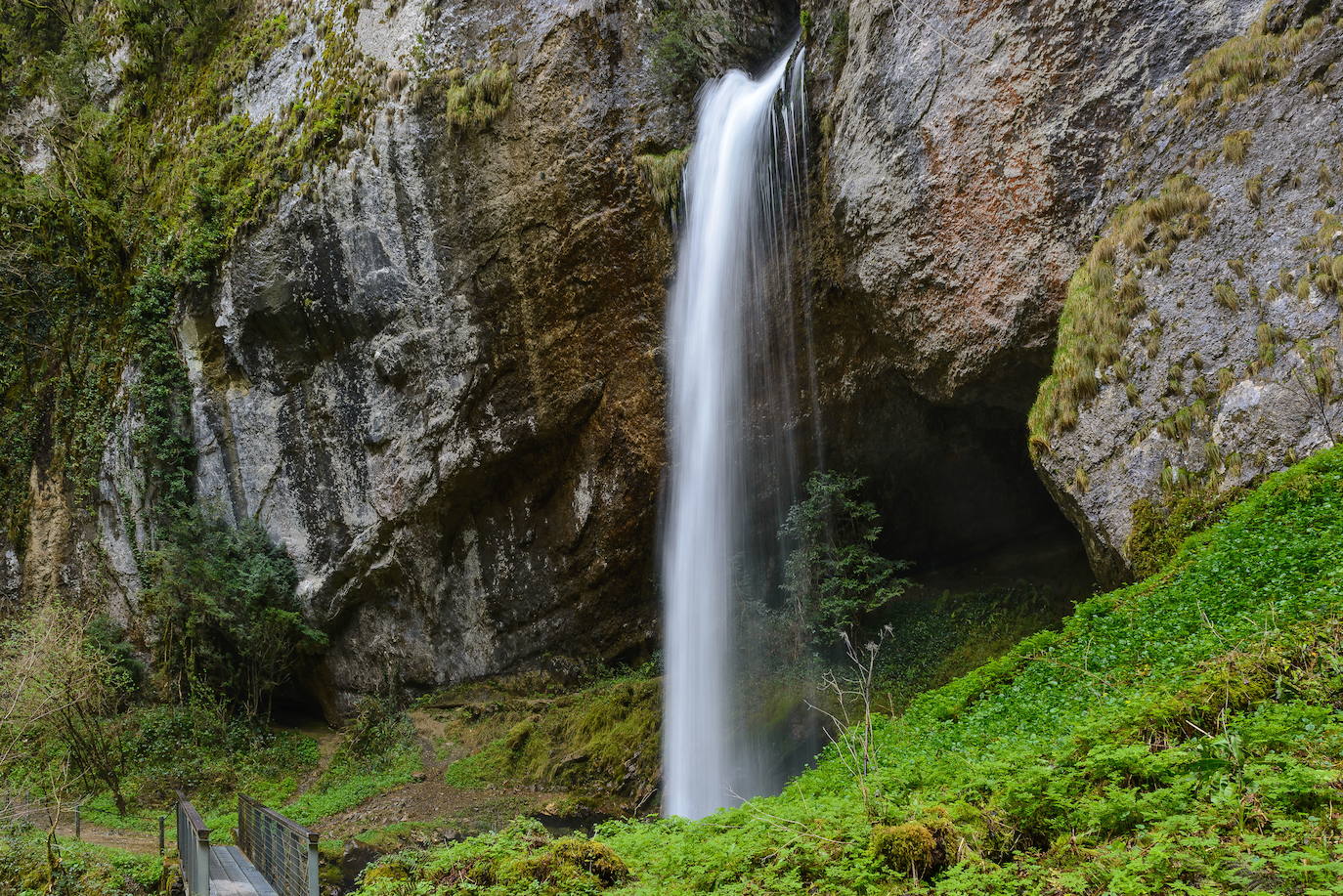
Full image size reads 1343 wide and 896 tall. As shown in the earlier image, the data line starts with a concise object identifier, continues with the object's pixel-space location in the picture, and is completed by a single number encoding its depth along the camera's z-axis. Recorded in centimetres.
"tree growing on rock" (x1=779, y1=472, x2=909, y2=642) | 1251
